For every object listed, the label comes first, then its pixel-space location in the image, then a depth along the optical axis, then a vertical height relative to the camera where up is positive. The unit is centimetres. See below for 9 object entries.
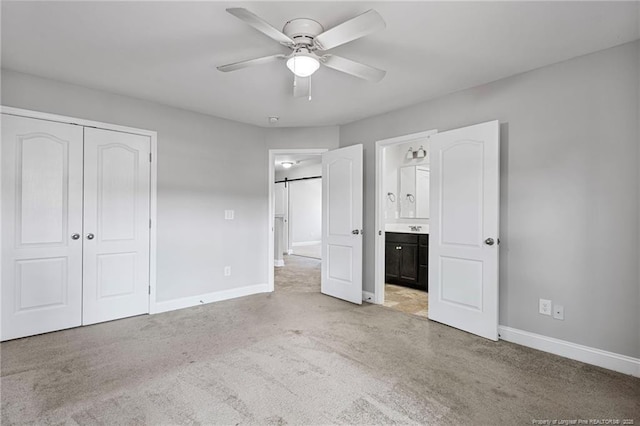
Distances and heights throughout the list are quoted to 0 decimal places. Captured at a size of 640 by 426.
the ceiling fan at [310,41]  178 +105
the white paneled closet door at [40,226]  293 -12
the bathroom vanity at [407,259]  484 -69
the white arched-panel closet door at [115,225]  335 -12
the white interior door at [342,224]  419 -12
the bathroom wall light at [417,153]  548 +103
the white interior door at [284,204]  930 +28
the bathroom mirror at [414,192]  564 +39
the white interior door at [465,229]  299 -14
